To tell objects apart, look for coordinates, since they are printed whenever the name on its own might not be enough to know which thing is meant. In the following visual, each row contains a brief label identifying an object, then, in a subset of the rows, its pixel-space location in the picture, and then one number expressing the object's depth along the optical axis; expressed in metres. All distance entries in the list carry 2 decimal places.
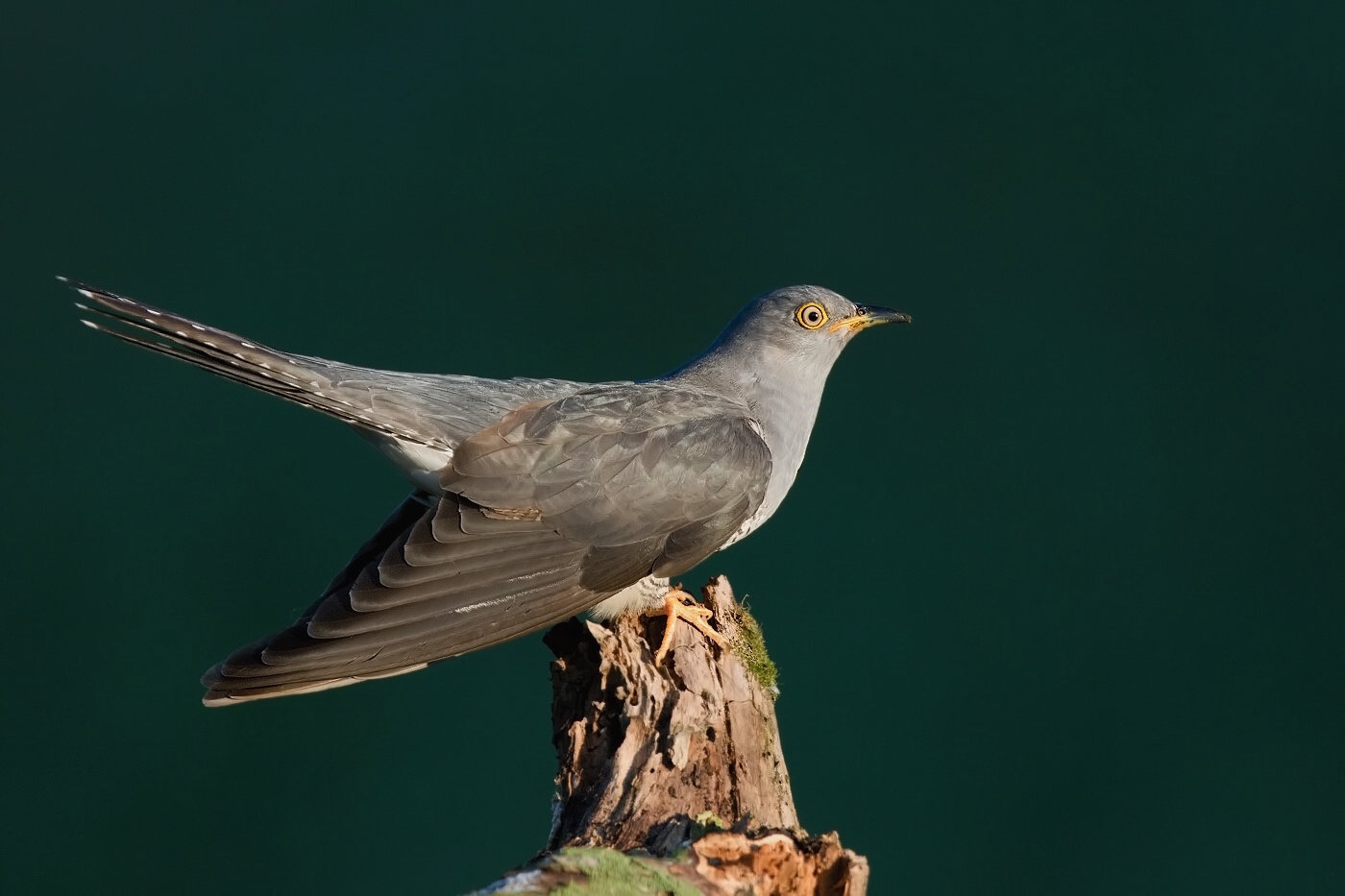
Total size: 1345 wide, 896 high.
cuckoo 6.12
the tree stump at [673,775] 4.88
